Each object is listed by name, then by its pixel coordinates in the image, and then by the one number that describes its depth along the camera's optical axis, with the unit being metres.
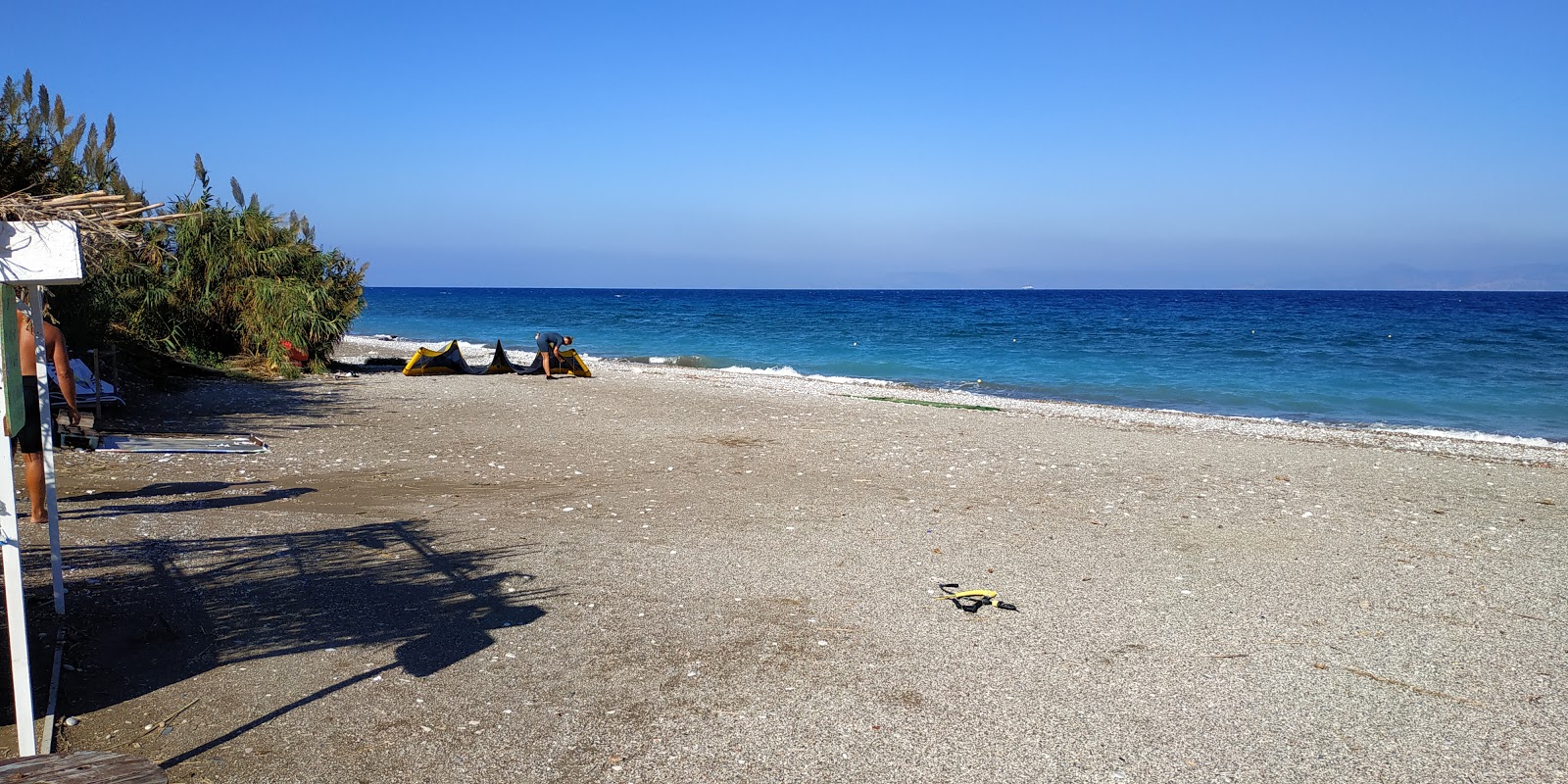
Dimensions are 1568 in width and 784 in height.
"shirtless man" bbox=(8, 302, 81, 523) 6.52
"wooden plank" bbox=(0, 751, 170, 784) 2.79
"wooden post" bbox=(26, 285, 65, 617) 3.94
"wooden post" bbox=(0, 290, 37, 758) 3.36
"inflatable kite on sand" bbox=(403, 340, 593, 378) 18.64
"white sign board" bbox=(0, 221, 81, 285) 3.37
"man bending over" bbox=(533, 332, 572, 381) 19.31
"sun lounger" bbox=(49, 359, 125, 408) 11.05
